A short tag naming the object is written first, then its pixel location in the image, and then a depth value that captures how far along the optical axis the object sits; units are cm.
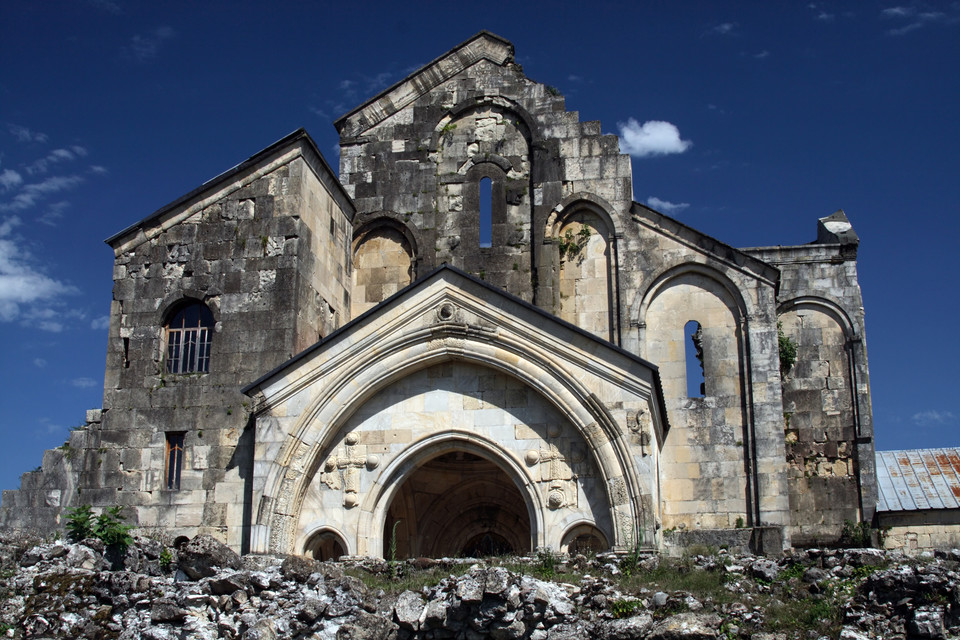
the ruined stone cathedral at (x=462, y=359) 1922
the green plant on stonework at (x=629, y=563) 1656
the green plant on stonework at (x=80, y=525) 1872
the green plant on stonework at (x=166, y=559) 1733
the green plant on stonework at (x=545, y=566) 1627
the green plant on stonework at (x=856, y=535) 2350
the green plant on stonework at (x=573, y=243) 2391
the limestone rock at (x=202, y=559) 1608
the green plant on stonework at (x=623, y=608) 1473
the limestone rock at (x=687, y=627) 1416
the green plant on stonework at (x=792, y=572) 1579
